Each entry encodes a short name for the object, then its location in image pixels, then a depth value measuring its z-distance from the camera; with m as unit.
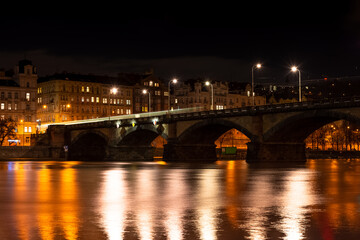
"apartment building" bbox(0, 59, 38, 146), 176.88
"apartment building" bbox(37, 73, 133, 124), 190.50
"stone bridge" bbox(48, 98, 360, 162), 89.00
